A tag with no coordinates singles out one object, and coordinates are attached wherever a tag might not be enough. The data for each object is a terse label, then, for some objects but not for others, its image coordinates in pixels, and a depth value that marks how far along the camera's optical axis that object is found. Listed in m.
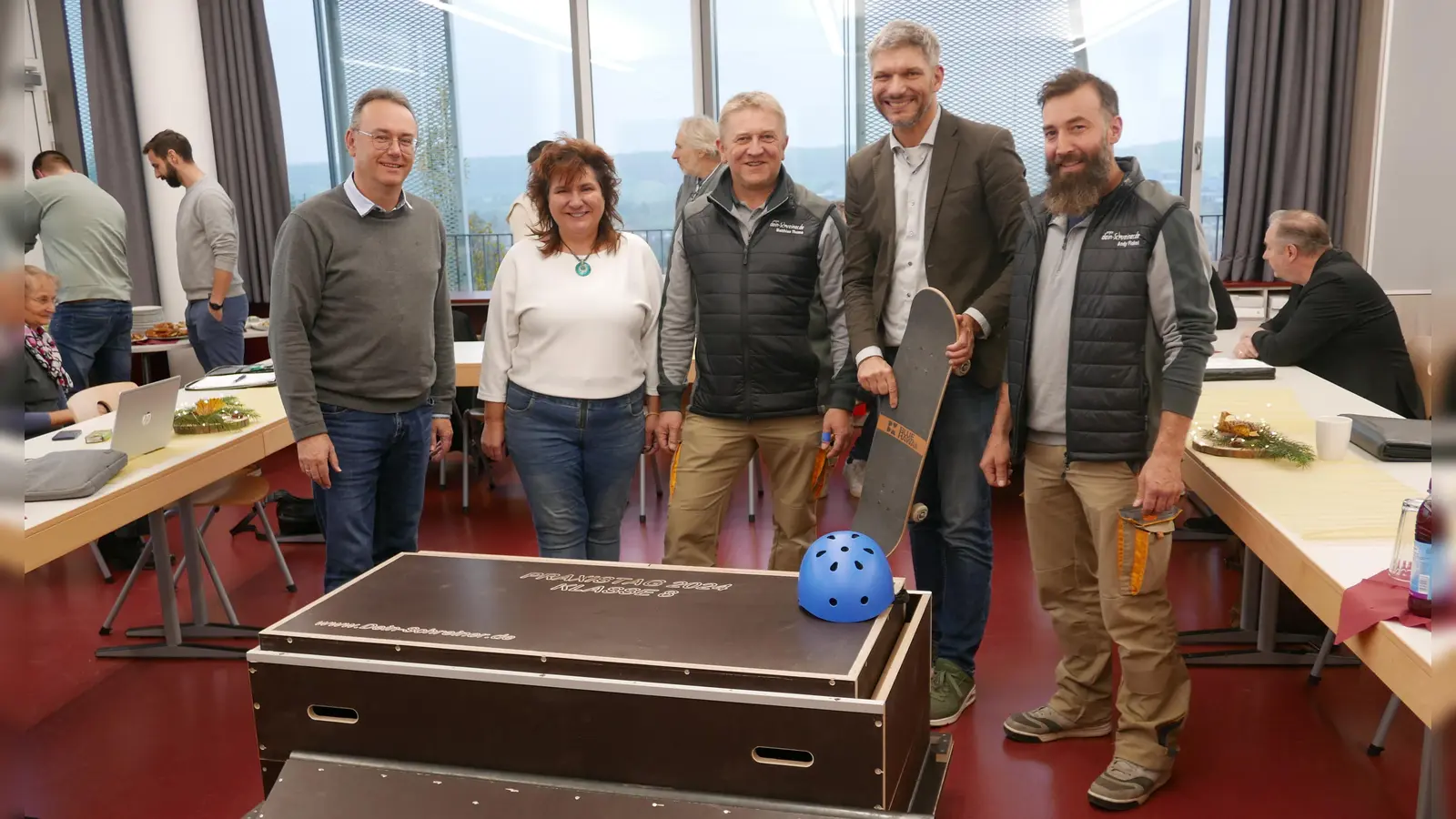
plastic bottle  1.55
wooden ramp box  1.72
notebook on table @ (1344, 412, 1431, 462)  2.60
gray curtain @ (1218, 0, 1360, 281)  5.83
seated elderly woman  3.54
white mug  2.61
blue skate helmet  1.96
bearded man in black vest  2.24
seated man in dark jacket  3.63
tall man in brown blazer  2.62
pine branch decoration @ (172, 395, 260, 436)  3.36
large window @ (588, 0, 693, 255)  7.16
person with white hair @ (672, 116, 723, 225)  4.51
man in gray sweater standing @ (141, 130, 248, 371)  5.34
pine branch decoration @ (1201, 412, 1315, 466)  2.59
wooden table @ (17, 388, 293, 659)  2.48
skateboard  2.62
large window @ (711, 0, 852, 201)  6.97
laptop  2.97
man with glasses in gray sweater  2.63
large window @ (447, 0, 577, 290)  7.31
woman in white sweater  2.71
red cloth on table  1.66
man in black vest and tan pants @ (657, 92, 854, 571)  2.73
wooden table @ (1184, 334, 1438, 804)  1.56
